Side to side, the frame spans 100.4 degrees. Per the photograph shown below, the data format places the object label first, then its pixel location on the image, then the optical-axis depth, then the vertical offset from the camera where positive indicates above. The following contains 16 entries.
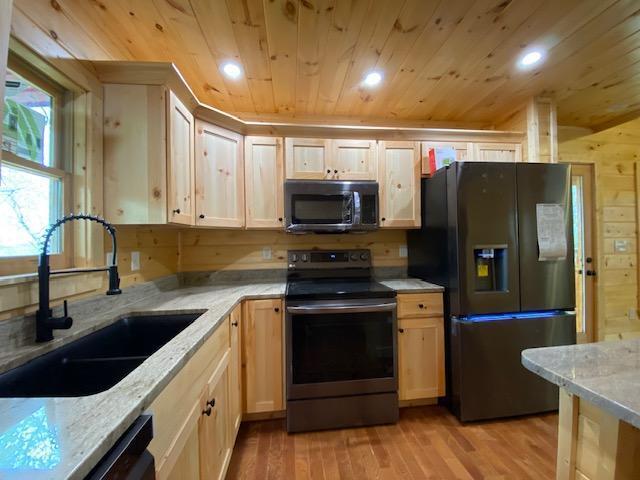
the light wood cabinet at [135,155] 1.50 +0.50
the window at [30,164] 1.08 +0.36
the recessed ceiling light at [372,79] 1.96 +1.24
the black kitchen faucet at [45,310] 0.98 -0.24
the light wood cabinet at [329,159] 2.22 +0.71
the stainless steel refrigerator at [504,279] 1.85 -0.27
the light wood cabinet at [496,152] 2.41 +0.81
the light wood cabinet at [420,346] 1.99 -0.78
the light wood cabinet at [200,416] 0.77 -0.64
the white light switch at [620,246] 2.88 -0.06
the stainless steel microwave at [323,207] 2.13 +0.28
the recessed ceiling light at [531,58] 1.76 +1.24
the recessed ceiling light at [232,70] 1.85 +1.24
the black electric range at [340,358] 1.82 -0.81
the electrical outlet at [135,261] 1.71 -0.12
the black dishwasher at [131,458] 0.50 -0.44
